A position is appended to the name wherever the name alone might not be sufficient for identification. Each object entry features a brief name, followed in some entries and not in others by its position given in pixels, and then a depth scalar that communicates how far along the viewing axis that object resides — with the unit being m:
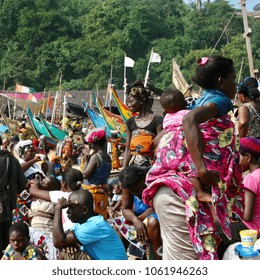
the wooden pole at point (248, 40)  13.17
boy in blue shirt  6.96
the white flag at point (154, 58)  32.78
